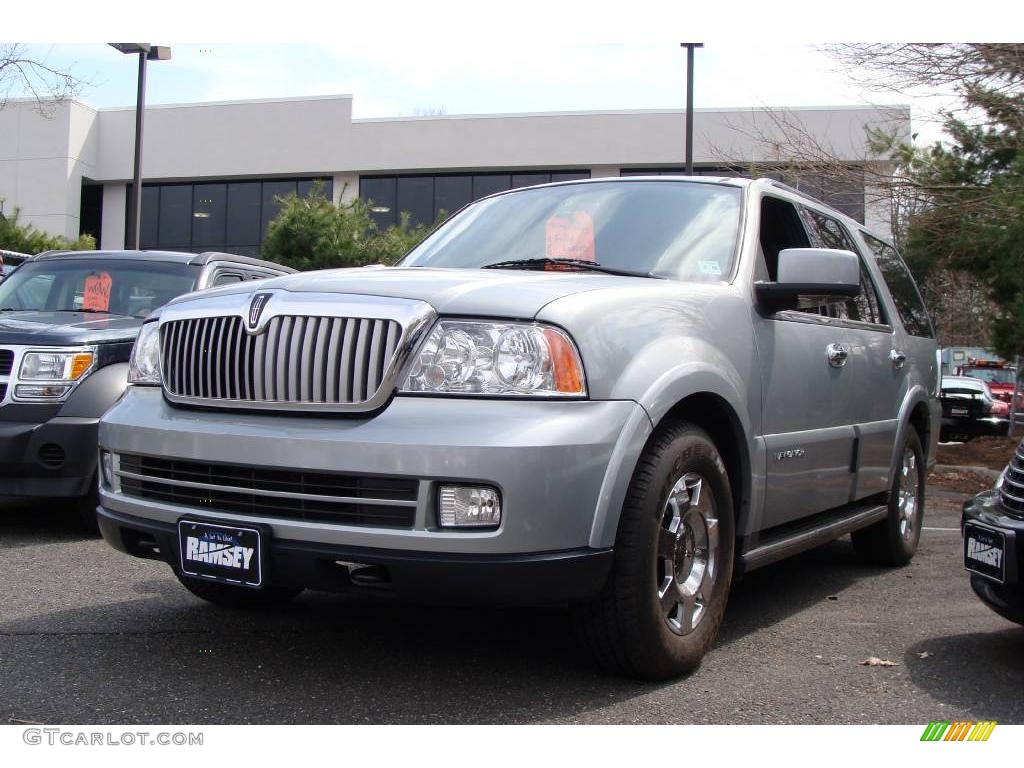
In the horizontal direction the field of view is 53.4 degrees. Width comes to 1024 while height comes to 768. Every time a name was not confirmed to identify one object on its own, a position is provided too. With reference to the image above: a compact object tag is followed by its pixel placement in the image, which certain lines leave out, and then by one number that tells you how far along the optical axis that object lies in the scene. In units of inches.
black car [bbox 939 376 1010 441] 733.9
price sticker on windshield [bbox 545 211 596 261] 164.6
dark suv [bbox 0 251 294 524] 222.8
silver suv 115.4
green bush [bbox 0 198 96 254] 966.4
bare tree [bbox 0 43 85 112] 498.6
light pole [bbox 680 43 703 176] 684.1
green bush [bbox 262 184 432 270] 826.2
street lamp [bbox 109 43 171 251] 592.1
